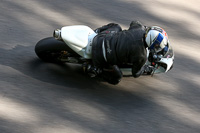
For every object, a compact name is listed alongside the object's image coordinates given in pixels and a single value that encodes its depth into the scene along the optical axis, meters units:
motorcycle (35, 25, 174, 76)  12.27
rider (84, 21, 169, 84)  11.57
